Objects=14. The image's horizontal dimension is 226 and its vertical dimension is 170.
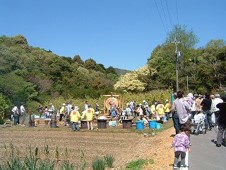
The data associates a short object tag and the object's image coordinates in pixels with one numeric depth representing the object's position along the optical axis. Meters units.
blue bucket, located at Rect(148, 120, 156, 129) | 20.66
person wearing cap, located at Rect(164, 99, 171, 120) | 24.34
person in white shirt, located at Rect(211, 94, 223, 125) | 14.13
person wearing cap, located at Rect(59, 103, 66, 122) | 25.41
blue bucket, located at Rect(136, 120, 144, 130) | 20.71
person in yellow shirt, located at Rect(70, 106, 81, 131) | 20.53
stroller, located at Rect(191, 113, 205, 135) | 13.74
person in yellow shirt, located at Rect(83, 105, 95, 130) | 20.89
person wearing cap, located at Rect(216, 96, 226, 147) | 11.14
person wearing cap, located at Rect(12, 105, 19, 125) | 24.35
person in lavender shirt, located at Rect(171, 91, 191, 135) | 10.91
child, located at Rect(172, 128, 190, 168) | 7.76
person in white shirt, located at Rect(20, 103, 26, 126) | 25.07
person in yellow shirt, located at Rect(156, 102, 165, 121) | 23.42
